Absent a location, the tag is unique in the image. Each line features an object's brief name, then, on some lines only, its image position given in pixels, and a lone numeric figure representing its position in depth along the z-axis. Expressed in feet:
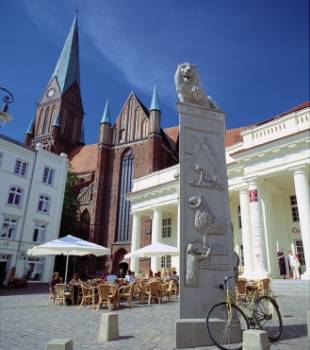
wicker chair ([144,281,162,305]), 37.21
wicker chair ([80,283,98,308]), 34.04
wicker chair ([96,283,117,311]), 31.40
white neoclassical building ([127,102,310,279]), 49.96
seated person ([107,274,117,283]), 39.78
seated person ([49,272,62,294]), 39.23
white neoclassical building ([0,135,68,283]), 78.28
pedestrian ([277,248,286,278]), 54.29
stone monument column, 16.39
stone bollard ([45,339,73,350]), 11.67
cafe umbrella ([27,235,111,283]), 40.68
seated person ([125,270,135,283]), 45.35
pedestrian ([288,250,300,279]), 50.52
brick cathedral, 120.95
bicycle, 15.52
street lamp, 26.66
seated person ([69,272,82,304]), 38.19
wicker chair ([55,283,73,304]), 37.15
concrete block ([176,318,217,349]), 15.21
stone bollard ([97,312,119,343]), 17.39
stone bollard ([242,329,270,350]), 12.35
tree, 108.78
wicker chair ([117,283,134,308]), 33.78
